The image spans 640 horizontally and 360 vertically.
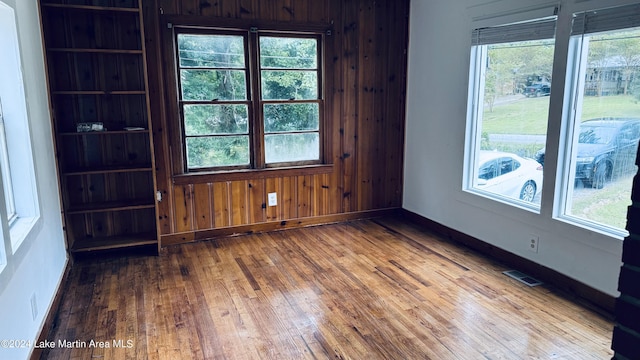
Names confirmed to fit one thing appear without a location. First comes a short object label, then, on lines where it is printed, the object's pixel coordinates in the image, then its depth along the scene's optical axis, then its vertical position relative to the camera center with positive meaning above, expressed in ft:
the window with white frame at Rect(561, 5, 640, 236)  8.63 -0.34
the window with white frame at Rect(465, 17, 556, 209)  10.58 -0.15
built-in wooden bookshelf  11.34 -0.39
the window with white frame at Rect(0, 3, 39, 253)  7.77 -0.64
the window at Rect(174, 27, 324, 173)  12.98 +0.22
